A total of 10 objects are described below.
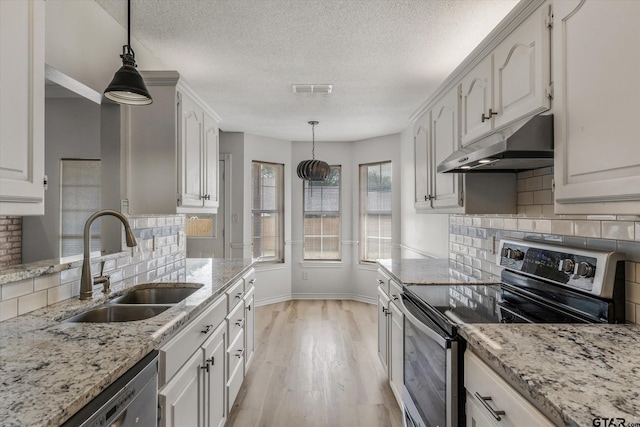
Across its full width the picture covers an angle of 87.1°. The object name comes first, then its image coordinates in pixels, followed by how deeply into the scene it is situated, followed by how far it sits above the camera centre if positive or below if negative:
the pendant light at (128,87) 1.57 +0.60
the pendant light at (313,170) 4.22 +0.54
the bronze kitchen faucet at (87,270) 1.56 -0.27
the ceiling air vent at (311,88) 3.08 +1.15
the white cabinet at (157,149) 2.14 +0.41
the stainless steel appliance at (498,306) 1.29 -0.44
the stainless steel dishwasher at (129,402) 0.79 -0.51
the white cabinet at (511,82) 1.31 +0.61
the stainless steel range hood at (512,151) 1.24 +0.25
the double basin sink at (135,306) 1.54 -0.47
